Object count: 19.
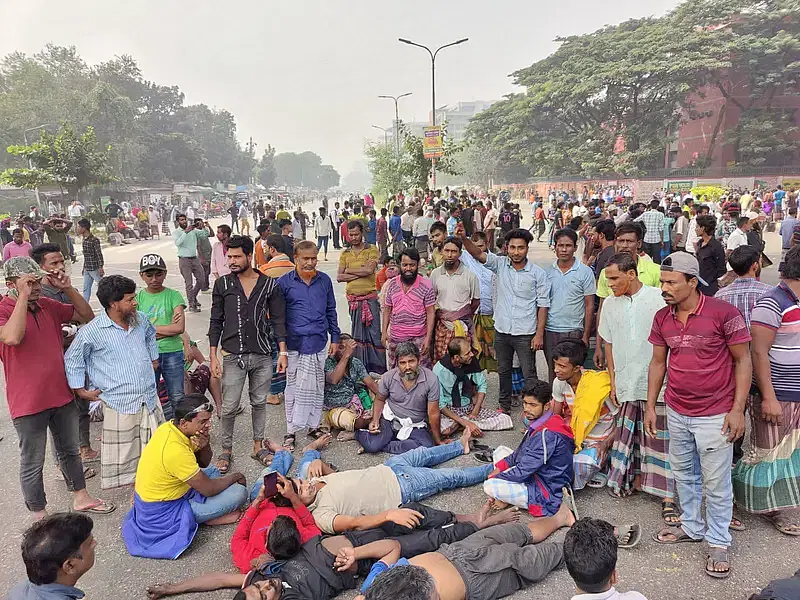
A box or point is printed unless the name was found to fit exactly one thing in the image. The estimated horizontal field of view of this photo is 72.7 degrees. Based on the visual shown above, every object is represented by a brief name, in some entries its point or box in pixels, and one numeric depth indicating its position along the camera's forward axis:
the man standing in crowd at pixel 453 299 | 5.33
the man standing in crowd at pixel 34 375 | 3.32
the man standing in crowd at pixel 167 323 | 4.64
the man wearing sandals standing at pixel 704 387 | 2.99
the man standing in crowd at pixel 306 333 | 4.71
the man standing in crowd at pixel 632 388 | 3.68
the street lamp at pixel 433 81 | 21.55
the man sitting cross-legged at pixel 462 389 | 5.07
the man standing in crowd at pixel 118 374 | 3.72
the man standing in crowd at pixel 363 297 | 6.07
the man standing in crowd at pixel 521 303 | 4.92
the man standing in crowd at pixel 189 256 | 9.69
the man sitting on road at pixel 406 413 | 4.62
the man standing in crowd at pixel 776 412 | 3.15
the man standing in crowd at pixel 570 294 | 4.86
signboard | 20.02
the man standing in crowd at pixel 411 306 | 5.23
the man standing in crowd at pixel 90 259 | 9.26
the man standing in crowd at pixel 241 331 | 4.36
